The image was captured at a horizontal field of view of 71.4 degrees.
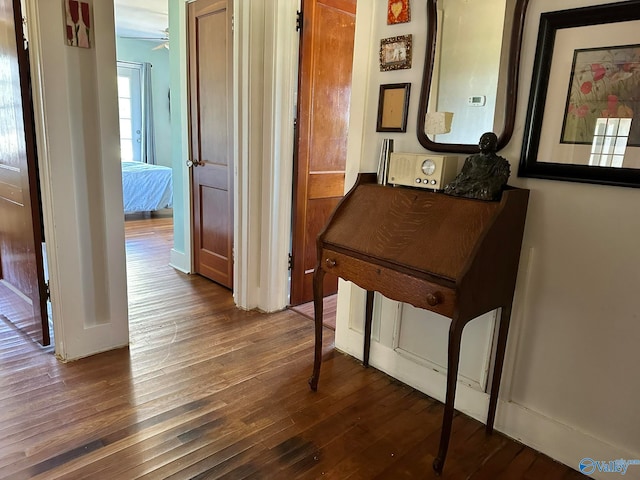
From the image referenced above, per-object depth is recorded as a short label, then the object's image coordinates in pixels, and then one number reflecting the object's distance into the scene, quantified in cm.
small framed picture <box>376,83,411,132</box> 208
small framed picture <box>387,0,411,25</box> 202
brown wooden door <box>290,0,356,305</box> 285
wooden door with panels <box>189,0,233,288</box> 315
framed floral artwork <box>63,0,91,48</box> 204
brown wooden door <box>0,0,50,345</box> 208
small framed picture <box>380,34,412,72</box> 204
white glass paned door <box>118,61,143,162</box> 707
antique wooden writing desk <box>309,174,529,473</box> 156
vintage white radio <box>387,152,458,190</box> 185
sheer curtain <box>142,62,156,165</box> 719
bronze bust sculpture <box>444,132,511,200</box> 169
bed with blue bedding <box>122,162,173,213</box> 561
